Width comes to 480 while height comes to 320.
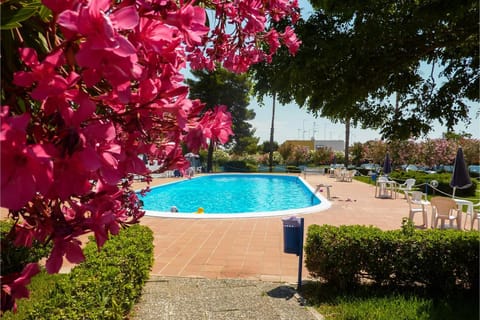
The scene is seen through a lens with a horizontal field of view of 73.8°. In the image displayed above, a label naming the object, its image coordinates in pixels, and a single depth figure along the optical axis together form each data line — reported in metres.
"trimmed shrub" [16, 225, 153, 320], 2.62
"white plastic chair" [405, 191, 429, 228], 8.68
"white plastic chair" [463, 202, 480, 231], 8.07
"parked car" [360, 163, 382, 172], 29.76
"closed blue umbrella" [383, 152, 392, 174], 18.61
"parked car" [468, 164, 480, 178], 30.91
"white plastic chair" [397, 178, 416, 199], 14.09
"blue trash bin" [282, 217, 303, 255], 4.76
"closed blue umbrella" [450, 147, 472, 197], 8.51
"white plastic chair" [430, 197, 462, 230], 7.66
